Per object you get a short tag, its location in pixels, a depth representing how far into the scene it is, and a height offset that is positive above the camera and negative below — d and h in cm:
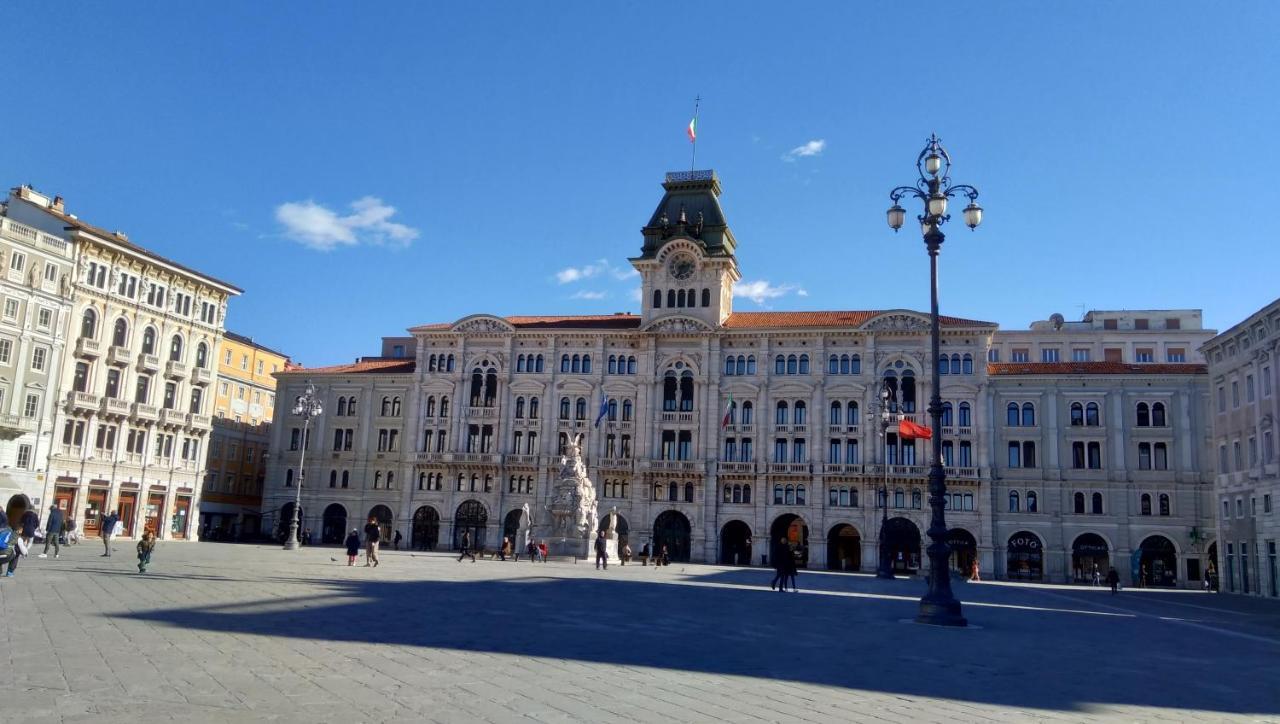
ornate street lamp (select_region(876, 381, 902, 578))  4616 -31
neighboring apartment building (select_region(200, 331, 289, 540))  7175 +432
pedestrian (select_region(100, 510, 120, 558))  3194 -125
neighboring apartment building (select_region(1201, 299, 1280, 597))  4306 +433
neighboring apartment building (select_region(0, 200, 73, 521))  5006 +758
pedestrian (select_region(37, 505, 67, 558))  3066 -125
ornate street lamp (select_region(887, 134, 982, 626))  2033 +357
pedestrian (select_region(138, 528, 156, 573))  2540 -156
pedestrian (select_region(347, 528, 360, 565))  3382 -165
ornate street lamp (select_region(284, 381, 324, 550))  4444 +424
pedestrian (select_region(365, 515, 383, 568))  3391 -146
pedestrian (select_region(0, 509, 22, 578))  2022 -132
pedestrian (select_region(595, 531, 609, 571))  4403 -193
